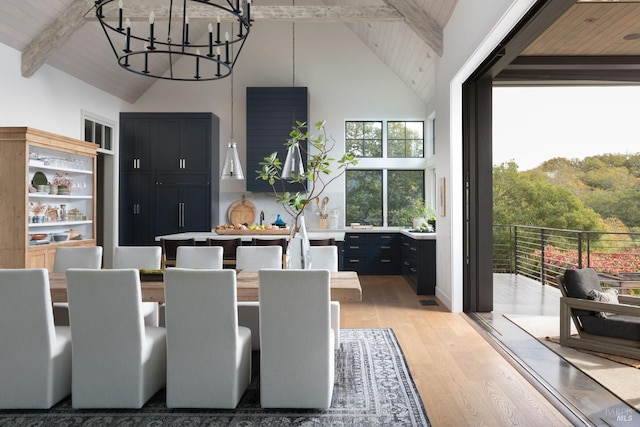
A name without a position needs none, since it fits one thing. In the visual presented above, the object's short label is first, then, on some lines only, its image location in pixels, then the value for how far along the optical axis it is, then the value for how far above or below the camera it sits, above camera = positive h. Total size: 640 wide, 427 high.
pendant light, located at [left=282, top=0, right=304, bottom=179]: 4.42 +0.49
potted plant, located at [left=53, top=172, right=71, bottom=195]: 6.39 +0.44
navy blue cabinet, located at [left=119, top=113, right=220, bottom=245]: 8.62 +0.71
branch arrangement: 3.44 +0.30
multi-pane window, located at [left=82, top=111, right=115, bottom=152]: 7.78 +1.36
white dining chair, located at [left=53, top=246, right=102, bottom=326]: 4.44 -0.35
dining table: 3.20 -0.46
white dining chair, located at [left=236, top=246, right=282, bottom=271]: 4.47 -0.35
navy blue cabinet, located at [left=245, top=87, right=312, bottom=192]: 8.61 +1.68
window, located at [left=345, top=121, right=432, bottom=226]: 9.22 +0.83
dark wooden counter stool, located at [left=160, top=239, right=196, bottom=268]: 5.97 -0.34
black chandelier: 3.16 +2.56
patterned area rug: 2.75 -1.09
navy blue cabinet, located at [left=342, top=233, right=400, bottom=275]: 8.59 -0.60
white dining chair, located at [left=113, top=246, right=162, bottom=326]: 4.51 -0.35
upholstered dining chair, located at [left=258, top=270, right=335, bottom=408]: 2.75 -0.67
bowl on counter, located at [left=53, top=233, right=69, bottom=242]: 6.21 -0.23
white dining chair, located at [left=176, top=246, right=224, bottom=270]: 4.41 -0.34
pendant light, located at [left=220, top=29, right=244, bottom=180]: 6.35 +0.63
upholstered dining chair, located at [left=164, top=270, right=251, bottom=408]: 2.78 -0.68
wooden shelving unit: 5.52 +0.25
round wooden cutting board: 9.09 +0.09
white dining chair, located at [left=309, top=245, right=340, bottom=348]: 4.45 -0.35
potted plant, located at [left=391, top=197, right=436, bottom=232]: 7.81 +0.01
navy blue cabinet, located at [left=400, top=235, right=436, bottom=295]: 6.71 -0.65
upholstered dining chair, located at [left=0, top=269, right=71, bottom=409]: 2.77 -0.69
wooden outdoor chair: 3.84 -0.80
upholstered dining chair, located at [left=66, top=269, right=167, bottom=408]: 2.78 -0.67
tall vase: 3.67 -0.25
